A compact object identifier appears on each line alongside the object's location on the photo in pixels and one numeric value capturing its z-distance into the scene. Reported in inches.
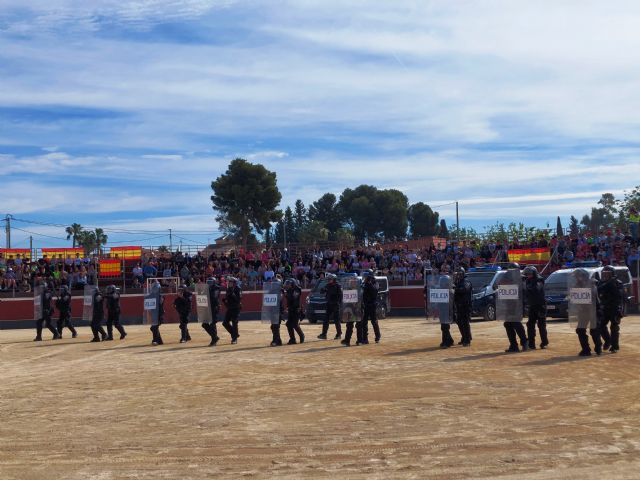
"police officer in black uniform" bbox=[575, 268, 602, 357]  685.9
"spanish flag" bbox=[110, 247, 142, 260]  1878.7
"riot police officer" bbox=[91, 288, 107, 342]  1021.7
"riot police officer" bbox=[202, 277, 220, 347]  932.0
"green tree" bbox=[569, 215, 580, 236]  1731.8
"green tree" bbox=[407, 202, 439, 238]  3988.7
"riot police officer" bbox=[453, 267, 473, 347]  797.9
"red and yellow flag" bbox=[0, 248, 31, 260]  1948.7
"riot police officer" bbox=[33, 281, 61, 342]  1079.0
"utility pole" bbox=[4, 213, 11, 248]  2701.8
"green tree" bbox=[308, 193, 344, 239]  4054.9
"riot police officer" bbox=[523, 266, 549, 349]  746.2
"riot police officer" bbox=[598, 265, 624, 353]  690.8
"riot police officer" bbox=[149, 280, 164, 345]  970.1
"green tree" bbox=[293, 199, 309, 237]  4219.5
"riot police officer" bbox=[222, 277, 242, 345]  895.7
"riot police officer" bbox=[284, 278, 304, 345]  875.4
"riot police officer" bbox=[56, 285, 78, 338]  1079.6
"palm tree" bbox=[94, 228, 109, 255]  3821.6
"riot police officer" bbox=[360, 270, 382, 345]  856.9
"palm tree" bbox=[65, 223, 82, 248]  3835.4
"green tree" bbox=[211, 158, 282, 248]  2659.9
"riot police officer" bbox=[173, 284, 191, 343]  956.6
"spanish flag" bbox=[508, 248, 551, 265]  1590.4
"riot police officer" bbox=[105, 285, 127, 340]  1022.4
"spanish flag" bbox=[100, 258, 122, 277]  1825.8
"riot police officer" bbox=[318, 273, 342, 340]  875.4
